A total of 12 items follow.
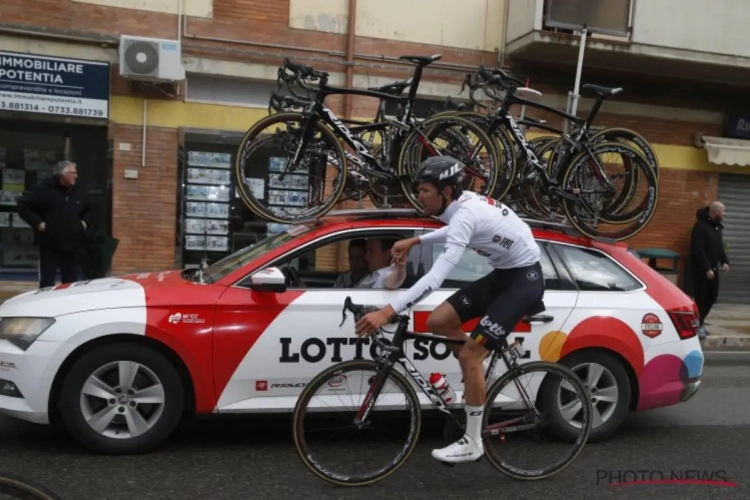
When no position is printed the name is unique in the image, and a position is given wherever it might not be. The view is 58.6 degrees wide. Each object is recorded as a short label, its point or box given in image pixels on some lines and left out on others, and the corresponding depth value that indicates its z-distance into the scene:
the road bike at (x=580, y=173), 5.48
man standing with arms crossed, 7.35
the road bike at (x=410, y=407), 3.79
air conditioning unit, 9.91
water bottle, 4.07
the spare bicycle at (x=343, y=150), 5.45
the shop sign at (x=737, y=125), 12.93
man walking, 9.41
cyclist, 3.68
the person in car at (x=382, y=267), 4.58
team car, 4.09
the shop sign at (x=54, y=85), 9.76
